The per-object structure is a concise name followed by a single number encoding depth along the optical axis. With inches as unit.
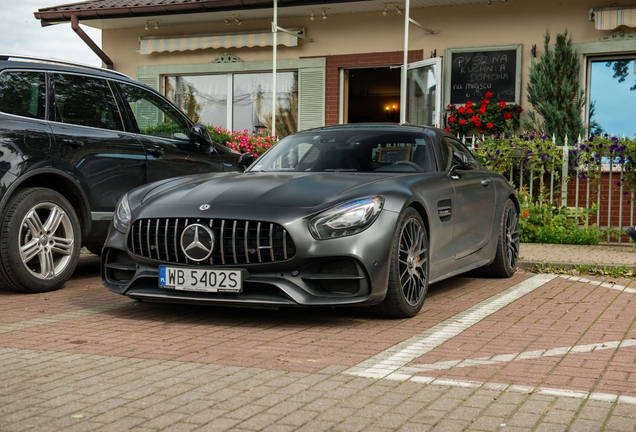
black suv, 273.0
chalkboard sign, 578.6
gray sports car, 216.7
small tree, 547.8
